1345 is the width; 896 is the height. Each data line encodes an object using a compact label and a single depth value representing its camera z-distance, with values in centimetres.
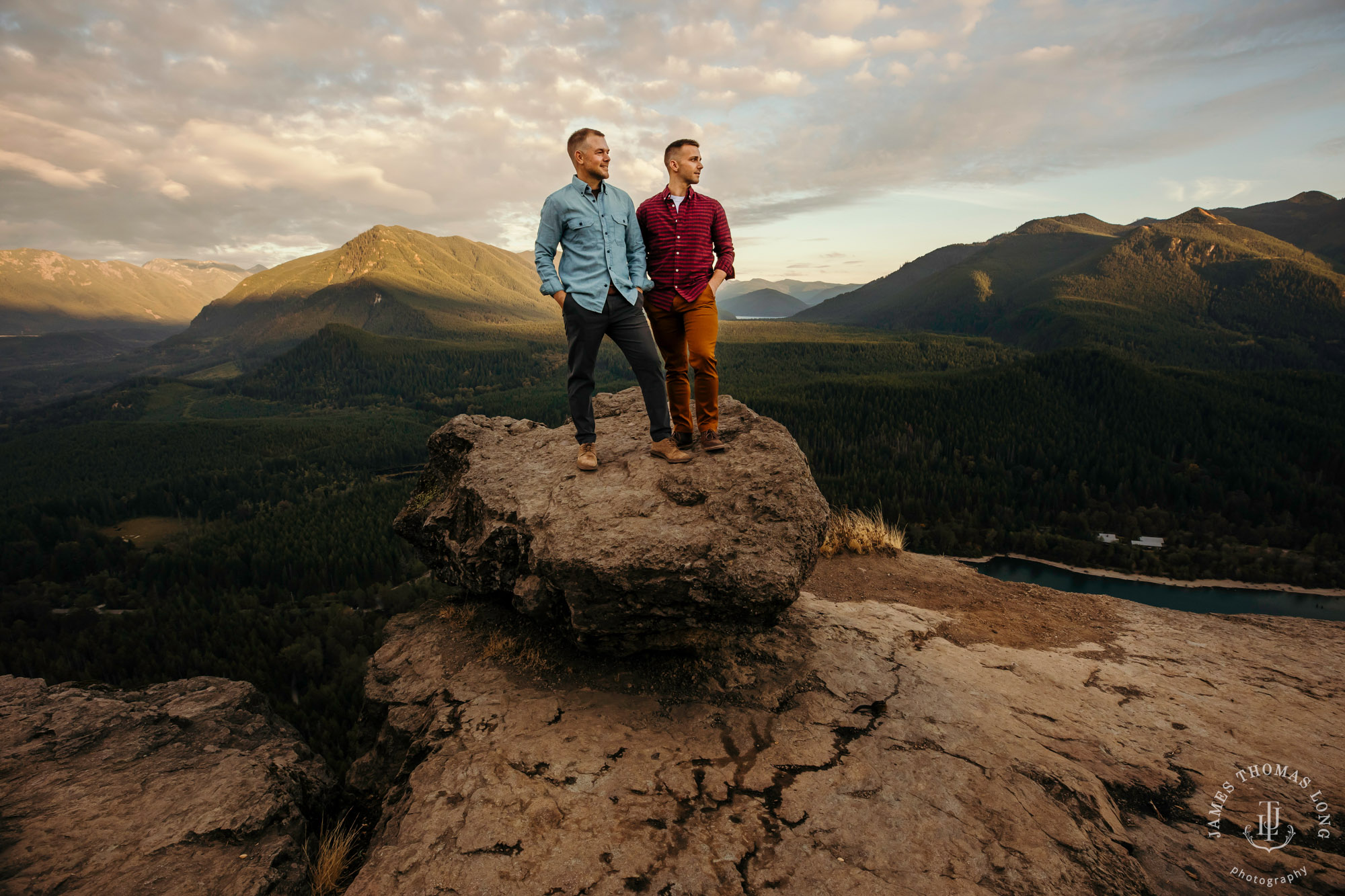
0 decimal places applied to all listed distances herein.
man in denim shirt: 668
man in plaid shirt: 698
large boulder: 645
